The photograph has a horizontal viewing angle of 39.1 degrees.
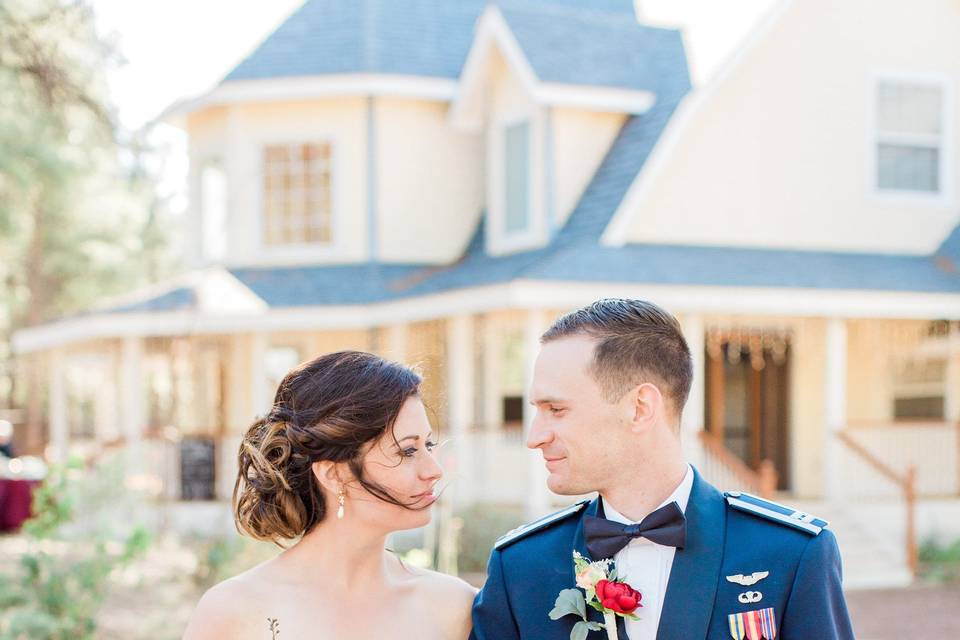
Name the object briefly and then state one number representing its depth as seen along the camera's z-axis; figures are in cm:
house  1589
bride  383
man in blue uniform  342
